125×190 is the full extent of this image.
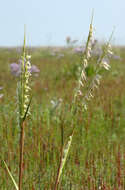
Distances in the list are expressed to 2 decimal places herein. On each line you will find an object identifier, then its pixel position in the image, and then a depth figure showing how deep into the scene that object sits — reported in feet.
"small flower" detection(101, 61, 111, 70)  2.97
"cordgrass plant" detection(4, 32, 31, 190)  2.92
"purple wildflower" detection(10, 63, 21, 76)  12.41
